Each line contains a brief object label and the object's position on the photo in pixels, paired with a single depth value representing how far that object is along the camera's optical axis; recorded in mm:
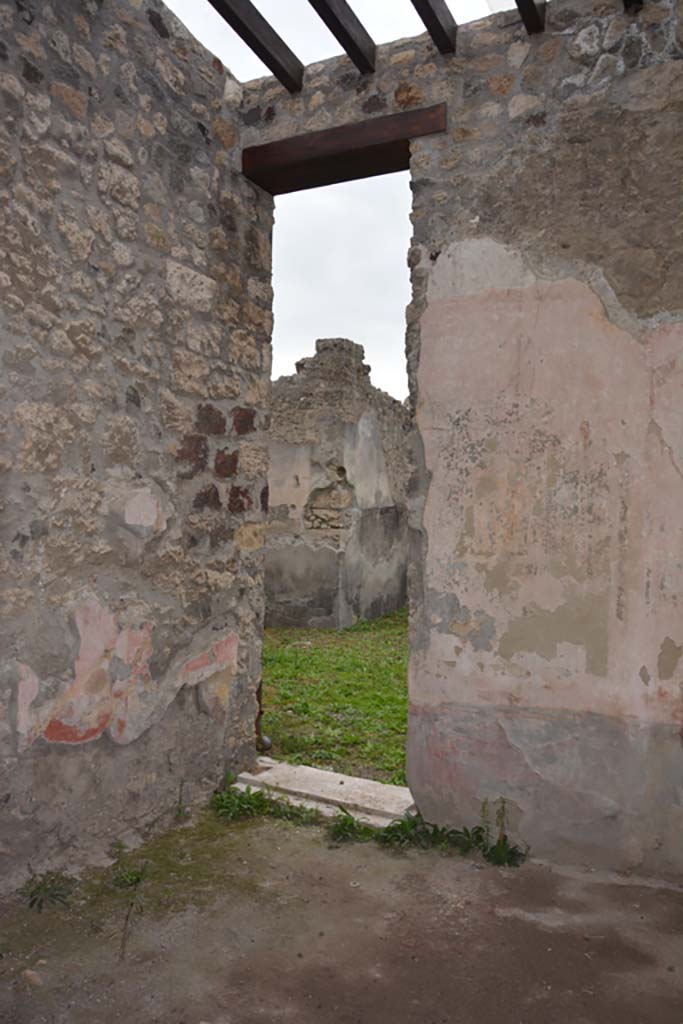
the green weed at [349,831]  2959
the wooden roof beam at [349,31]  2752
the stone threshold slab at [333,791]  3129
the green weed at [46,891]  2393
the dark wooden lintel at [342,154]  3020
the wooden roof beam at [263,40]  2771
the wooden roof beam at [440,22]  2729
